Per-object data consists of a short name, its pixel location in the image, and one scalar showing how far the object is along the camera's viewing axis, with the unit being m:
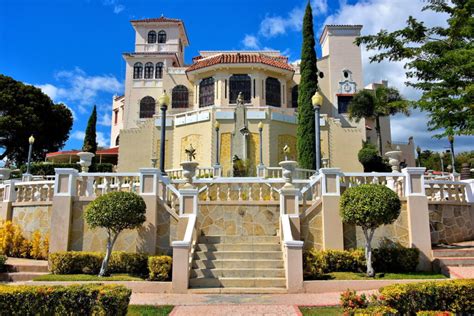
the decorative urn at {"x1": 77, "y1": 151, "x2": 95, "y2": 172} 13.66
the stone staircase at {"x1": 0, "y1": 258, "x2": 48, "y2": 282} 11.02
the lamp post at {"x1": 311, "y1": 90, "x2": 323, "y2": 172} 14.23
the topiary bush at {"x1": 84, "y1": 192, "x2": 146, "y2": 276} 10.54
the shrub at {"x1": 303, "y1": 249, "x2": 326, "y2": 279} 10.55
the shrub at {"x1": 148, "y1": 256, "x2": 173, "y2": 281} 10.55
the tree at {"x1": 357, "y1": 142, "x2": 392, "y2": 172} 32.16
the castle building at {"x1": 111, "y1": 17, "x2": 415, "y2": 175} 31.05
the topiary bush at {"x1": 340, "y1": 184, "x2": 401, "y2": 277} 10.30
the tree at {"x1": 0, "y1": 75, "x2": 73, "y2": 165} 42.22
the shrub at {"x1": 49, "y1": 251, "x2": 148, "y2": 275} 11.15
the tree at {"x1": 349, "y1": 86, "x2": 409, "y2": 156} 34.34
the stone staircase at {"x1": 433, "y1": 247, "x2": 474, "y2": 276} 11.03
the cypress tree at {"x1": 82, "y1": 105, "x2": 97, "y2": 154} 42.40
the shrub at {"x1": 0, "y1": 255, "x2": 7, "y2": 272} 11.29
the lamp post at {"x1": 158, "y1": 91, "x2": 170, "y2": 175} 15.04
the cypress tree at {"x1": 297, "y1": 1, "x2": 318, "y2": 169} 28.86
